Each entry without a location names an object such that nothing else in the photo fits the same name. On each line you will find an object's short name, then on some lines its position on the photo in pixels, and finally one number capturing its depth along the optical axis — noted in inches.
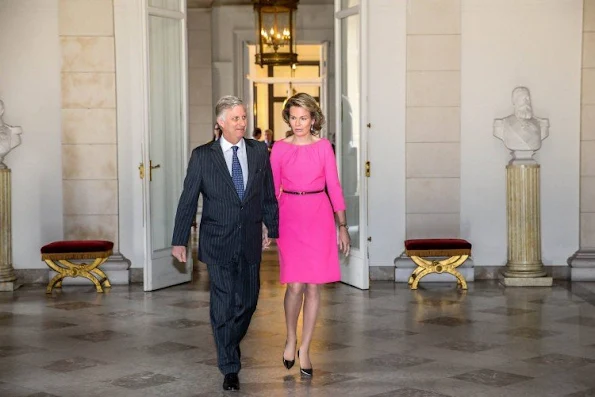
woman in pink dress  245.9
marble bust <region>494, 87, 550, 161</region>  388.8
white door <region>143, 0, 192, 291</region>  380.8
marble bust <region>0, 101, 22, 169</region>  389.7
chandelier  508.4
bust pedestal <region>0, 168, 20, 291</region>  388.2
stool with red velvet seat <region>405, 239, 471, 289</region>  381.4
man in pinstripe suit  230.1
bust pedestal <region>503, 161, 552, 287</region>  386.9
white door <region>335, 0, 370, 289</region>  377.4
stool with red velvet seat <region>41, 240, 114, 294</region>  381.1
